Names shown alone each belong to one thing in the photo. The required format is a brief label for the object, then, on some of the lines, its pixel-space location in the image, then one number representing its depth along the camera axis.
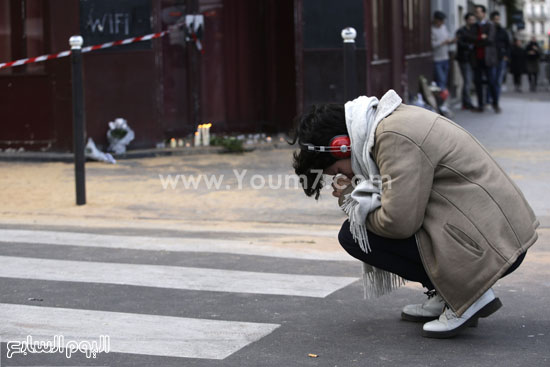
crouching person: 4.32
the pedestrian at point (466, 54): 18.52
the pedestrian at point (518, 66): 29.11
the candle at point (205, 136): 13.62
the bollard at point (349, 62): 8.89
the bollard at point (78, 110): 9.09
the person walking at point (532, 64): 28.84
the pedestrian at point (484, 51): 18.03
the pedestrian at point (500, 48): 18.70
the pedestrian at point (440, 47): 20.00
